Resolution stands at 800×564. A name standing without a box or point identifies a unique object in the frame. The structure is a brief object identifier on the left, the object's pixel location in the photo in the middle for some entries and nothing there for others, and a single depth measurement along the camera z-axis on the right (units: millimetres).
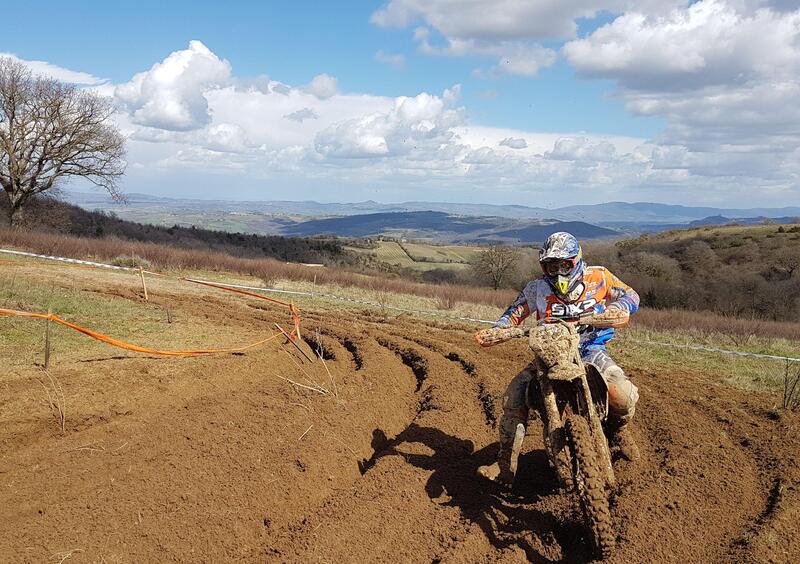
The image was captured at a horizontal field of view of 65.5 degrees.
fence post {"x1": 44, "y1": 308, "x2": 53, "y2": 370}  8302
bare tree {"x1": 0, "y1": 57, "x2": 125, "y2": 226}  38625
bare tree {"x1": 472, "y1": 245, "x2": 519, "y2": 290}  44062
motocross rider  5168
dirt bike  4254
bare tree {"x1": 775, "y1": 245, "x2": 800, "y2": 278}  44528
